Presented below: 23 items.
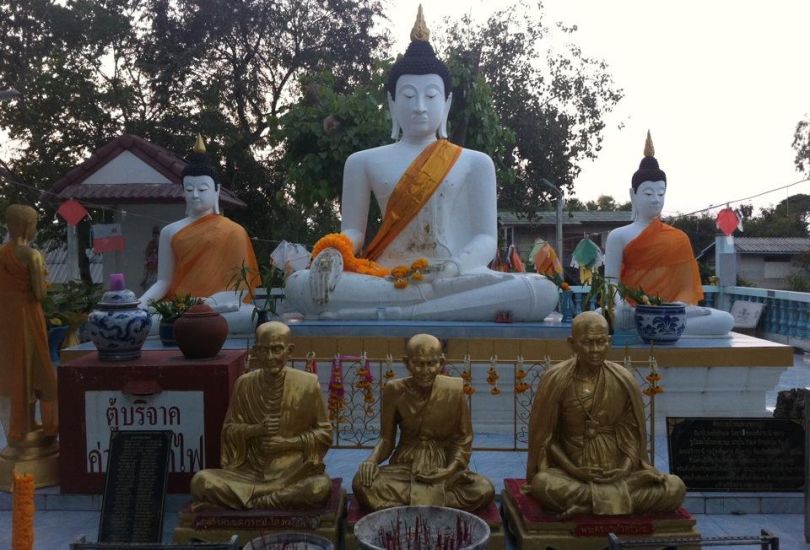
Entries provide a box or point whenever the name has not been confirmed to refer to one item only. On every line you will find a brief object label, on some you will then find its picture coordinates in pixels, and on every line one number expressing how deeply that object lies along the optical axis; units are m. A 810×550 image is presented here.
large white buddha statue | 7.52
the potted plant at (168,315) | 6.93
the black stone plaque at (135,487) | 4.43
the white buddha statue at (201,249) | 8.48
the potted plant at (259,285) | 7.55
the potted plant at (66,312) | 9.90
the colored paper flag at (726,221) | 13.92
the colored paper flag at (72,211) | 11.91
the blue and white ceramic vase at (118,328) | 5.27
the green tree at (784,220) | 29.08
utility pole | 16.14
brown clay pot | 5.23
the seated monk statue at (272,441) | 4.19
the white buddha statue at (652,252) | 8.13
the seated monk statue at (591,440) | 4.08
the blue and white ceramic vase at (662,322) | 6.54
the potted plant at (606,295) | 6.77
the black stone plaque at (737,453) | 4.81
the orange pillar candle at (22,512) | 3.64
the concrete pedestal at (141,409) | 5.12
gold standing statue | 5.30
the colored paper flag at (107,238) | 12.22
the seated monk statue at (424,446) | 4.12
